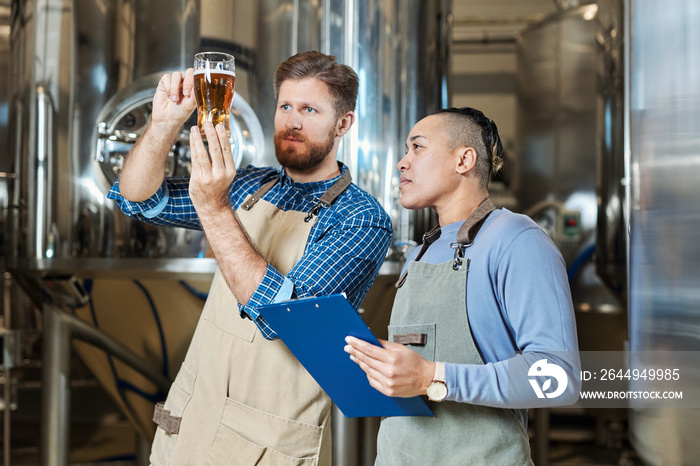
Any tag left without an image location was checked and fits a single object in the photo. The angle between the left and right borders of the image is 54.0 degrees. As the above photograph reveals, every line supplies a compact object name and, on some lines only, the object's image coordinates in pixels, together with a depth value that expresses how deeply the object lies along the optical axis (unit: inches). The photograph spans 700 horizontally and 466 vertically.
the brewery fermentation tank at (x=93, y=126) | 81.8
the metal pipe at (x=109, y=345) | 89.4
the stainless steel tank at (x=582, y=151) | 137.2
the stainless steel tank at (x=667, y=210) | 52.2
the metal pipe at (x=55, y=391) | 91.5
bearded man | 49.3
